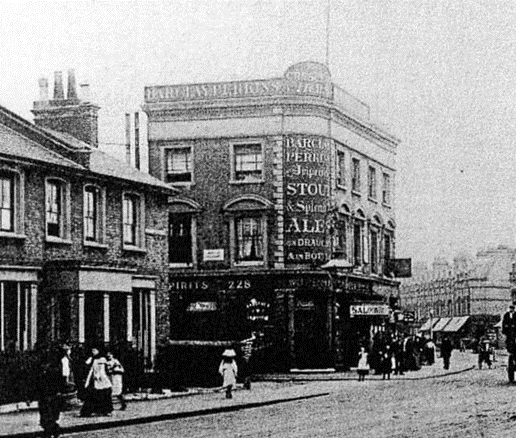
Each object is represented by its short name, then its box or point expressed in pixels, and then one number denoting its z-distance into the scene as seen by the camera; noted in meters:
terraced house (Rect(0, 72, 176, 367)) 28.75
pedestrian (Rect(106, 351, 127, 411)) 25.16
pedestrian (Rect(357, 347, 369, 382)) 38.03
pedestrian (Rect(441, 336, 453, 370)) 48.17
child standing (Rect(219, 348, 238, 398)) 28.70
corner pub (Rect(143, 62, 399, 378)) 45.31
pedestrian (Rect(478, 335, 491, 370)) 50.28
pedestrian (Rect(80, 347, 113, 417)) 23.39
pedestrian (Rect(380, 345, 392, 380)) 40.00
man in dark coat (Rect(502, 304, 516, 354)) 28.22
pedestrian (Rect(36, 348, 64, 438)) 18.61
